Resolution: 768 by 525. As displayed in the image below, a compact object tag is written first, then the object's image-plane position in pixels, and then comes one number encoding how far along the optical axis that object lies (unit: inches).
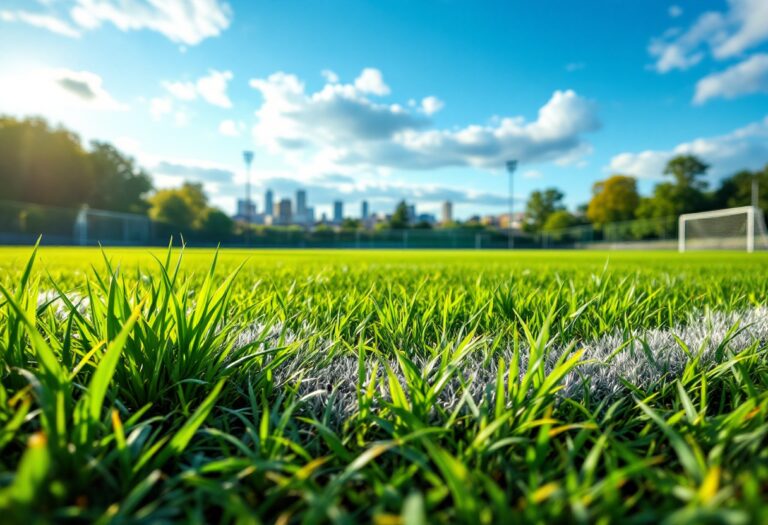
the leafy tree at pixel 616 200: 2036.2
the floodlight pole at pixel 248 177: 1343.5
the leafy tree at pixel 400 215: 2199.1
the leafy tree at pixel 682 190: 1748.3
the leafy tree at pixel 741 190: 1632.6
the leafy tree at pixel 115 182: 1464.1
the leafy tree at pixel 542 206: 2304.4
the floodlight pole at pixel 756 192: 1467.2
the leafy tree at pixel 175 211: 1764.0
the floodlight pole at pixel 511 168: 1471.5
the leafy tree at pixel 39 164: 1219.2
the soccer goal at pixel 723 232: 885.8
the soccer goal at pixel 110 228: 1112.2
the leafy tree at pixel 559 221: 2108.8
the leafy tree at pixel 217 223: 1673.6
